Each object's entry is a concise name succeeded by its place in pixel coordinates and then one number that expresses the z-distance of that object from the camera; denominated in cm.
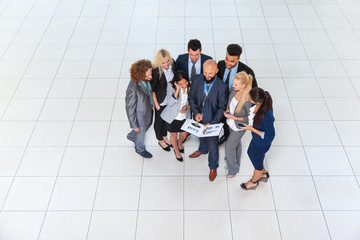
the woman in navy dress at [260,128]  282
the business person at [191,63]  357
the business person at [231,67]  327
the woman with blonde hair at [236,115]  304
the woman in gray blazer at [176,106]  321
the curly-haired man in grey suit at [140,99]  322
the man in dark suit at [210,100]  319
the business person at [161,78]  335
